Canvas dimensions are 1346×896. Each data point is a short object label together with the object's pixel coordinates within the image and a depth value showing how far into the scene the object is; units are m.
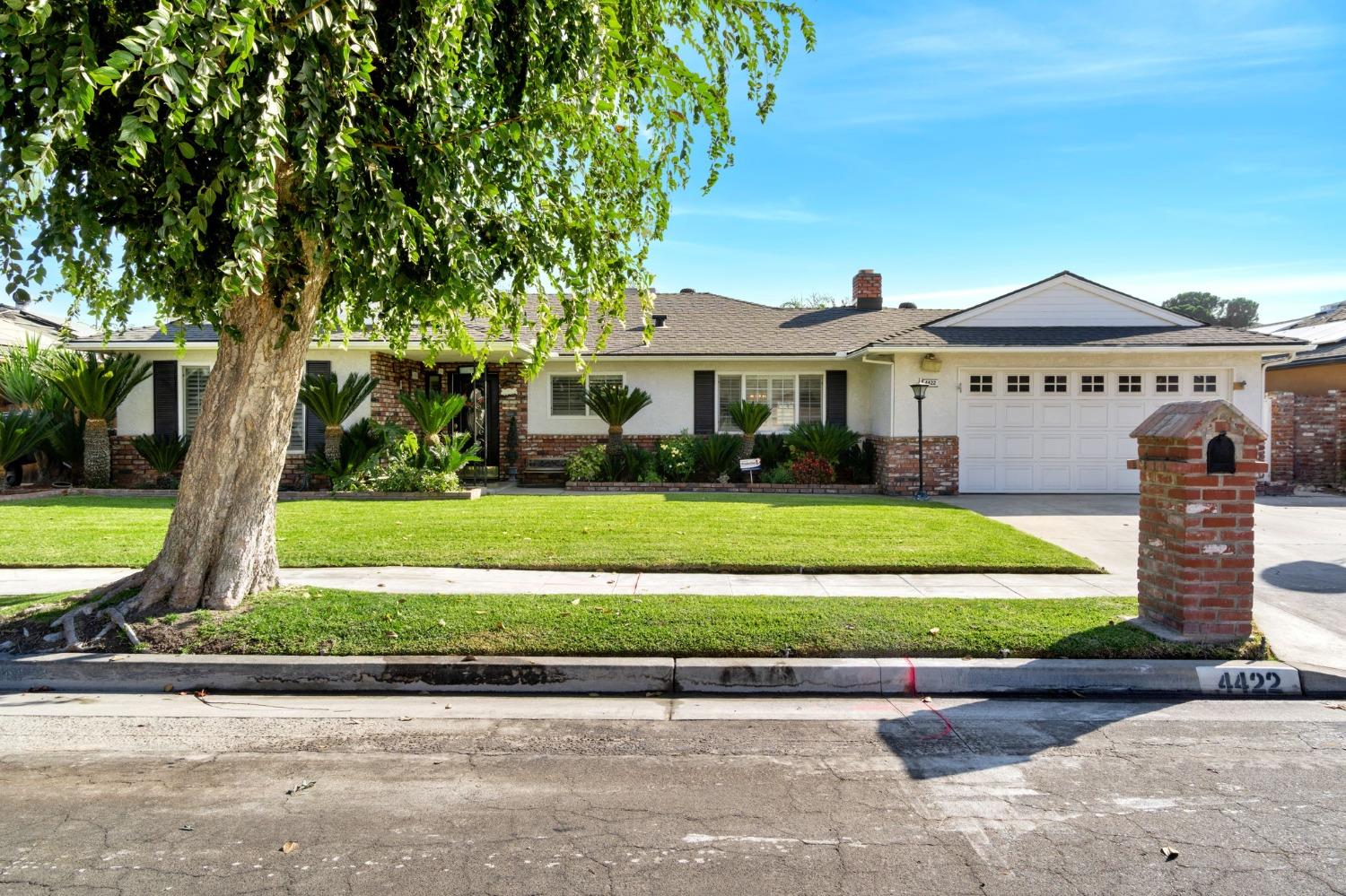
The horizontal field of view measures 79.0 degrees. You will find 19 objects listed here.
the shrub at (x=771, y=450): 16.98
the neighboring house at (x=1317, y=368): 19.25
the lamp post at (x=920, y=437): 14.98
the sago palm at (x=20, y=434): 14.64
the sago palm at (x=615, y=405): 16.88
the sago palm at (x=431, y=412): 15.66
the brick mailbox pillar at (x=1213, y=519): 5.85
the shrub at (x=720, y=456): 16.47
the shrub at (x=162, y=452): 15.80
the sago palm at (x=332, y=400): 15.27
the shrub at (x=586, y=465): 16.42
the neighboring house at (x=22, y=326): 23.42
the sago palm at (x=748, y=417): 16.89
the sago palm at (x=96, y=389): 15.09
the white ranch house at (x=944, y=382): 15.59
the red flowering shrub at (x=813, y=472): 16.14
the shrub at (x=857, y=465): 16.61
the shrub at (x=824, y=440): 16.27
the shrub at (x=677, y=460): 16.50
